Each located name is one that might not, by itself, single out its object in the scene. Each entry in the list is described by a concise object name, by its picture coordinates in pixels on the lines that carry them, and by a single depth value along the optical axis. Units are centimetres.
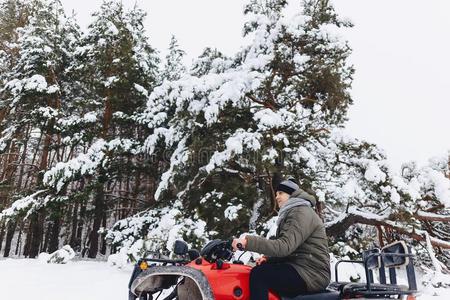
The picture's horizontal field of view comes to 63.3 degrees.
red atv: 290
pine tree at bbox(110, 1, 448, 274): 940
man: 288
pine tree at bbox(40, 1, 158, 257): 1478
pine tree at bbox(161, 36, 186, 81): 2298
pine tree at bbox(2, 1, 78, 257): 1591
